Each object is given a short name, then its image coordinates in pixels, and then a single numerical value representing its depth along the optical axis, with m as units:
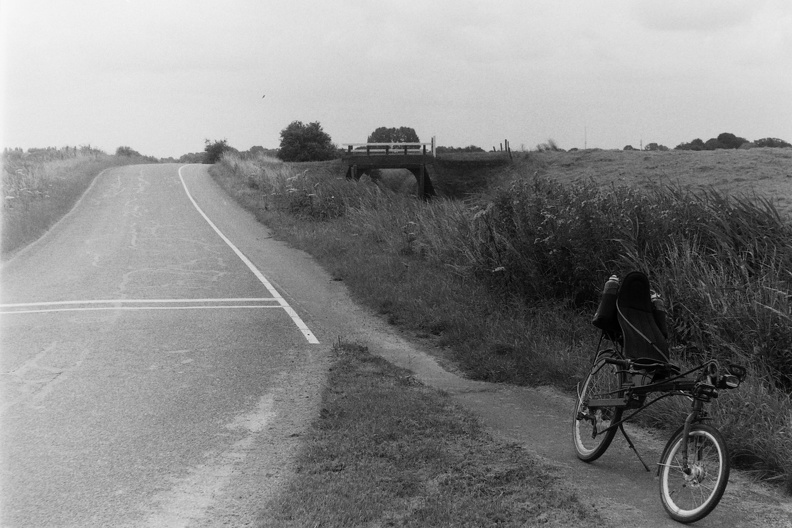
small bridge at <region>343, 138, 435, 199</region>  36.50
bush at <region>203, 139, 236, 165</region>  65.81
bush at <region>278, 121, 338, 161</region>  69.75
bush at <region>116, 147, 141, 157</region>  63.41
